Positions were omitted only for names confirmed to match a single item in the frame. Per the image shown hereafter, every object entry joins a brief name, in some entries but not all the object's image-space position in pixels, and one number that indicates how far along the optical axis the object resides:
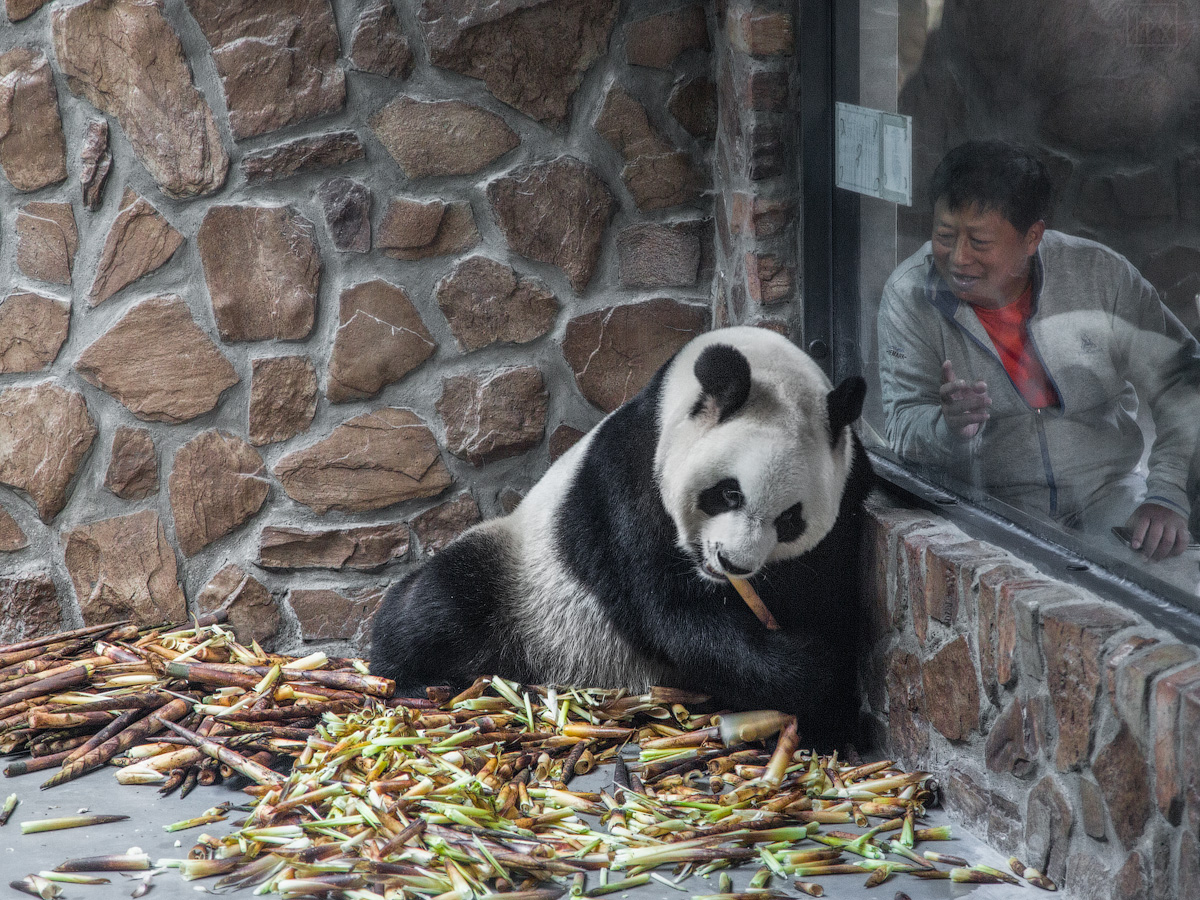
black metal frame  5.90
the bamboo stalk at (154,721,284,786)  5.02
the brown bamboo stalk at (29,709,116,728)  5.50
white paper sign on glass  5.51
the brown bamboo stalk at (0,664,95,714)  5.77
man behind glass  3.76
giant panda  4.79
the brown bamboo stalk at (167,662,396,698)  5.87
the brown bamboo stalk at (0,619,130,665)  6.40
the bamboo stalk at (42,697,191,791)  5.17
